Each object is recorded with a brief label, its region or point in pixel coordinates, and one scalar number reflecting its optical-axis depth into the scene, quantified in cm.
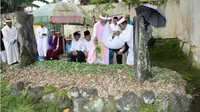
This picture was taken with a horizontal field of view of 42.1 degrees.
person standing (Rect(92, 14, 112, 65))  615
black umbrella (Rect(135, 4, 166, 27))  498
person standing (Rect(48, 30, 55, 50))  860
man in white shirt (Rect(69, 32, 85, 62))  707
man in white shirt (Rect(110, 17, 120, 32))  639
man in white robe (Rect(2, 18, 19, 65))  697
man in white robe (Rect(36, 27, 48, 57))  927
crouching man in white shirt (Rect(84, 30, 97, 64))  626
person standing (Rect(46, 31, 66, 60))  833
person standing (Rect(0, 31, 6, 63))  759
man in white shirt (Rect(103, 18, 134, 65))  524
